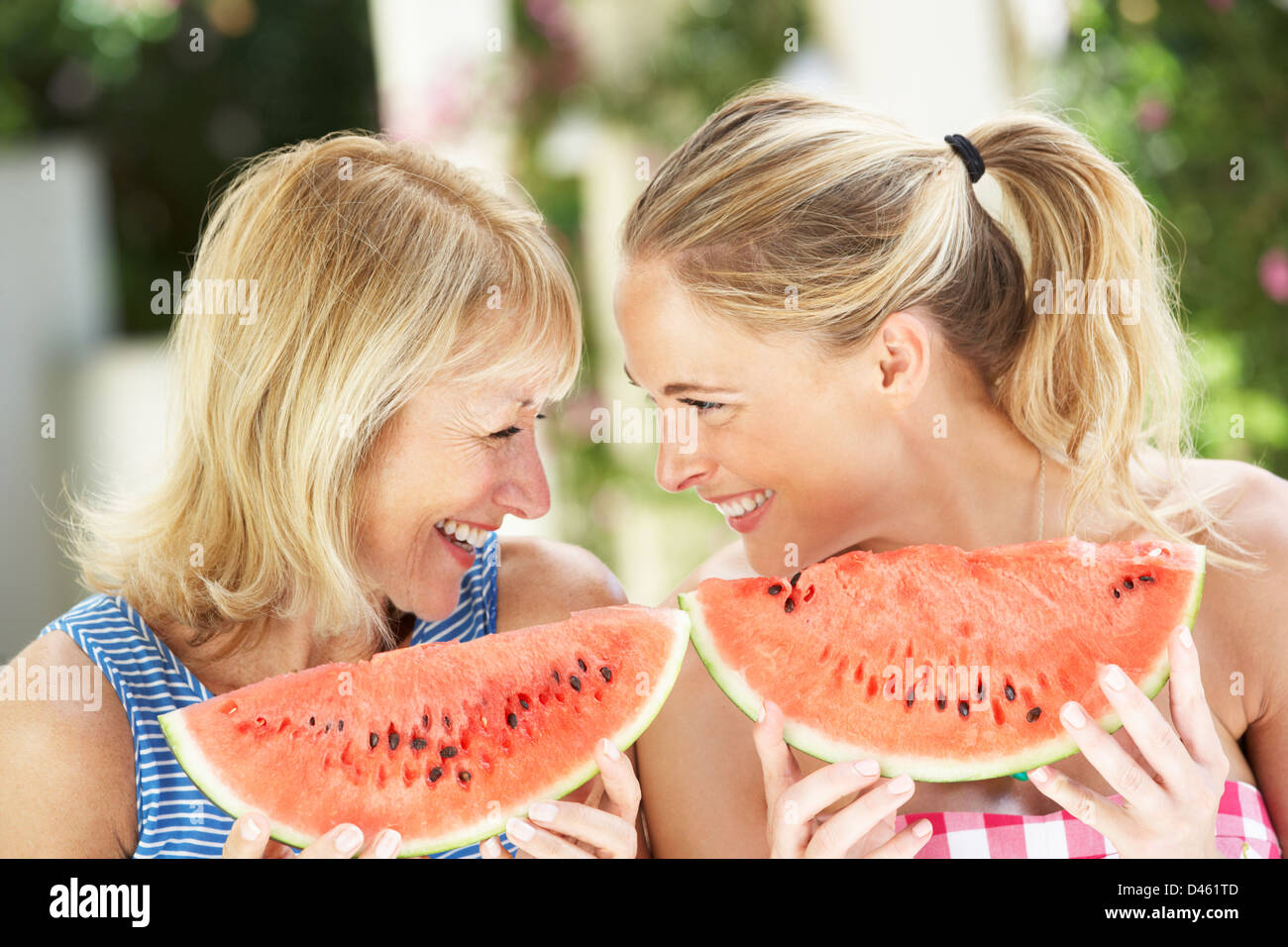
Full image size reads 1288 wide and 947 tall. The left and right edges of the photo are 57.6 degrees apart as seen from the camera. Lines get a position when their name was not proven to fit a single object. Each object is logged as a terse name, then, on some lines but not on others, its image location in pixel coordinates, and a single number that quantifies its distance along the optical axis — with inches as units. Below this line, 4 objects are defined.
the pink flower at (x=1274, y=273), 109.0
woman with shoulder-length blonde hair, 55.2
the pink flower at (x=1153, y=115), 112.5
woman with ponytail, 57.6
